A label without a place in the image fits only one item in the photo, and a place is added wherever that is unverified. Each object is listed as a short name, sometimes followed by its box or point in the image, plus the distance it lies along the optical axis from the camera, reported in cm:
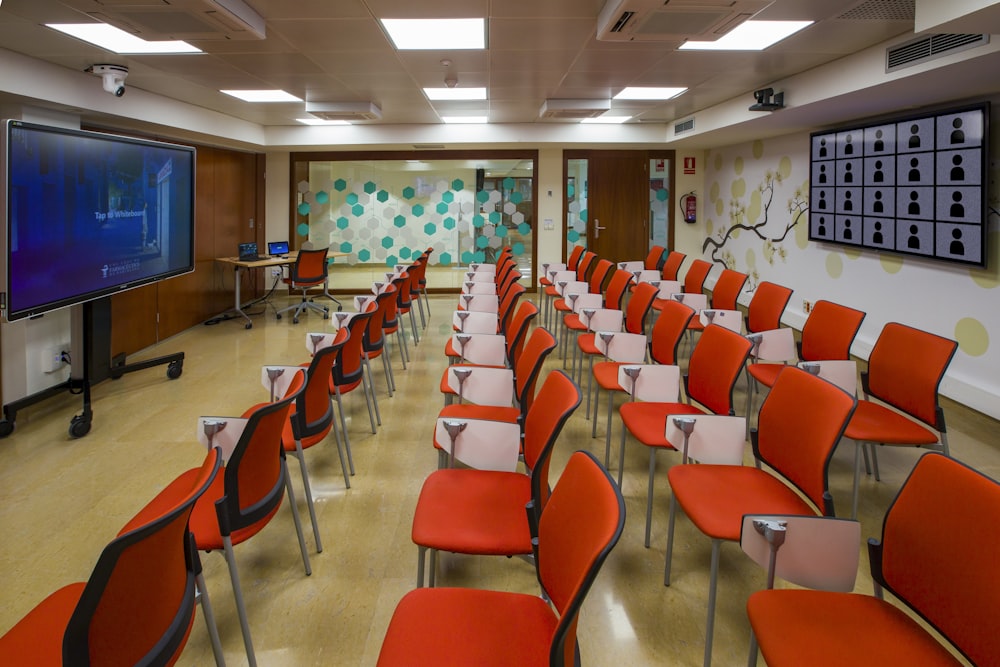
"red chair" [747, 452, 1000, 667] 151
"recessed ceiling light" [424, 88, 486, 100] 695
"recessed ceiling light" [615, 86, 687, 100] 689
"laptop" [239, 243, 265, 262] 896
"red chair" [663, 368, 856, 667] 219
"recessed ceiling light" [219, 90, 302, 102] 695
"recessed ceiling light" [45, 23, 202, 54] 432
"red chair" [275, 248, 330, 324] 895
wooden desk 857
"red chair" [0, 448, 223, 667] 135
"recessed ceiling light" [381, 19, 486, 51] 436
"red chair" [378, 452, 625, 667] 148
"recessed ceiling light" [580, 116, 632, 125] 931
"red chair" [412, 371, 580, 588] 208
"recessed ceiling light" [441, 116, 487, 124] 922
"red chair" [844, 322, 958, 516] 296
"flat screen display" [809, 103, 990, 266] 511
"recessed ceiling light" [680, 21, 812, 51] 441
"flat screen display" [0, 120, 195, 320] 384
